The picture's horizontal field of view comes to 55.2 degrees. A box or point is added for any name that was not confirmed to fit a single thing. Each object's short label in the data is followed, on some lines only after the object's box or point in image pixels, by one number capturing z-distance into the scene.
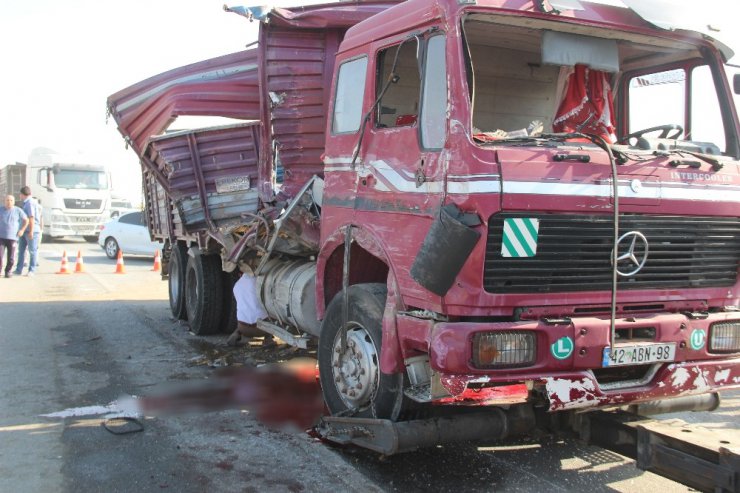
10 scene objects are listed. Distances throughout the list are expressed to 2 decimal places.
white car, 20.73
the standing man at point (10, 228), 15.45
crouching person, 7.74
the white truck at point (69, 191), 25.75
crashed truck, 3.84
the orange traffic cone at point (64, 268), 16.72
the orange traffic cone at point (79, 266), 17.25
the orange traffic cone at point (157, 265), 17.79
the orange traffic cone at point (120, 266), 17.08
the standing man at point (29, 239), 16.14
